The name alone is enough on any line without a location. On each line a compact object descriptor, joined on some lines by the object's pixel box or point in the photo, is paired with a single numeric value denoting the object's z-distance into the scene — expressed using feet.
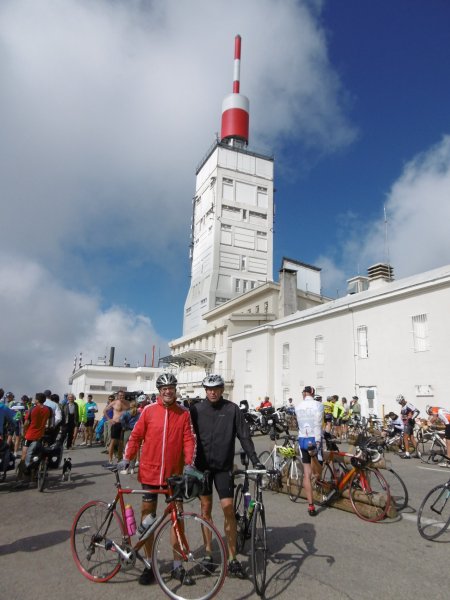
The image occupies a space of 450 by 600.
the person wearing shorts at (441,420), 35.37
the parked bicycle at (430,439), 45.09
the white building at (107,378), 202.39
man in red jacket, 15.03
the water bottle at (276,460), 29.08
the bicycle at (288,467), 26.99
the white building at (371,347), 73.87
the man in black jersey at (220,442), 15.39
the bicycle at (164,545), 13.20
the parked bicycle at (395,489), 23.02
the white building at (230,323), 146.92
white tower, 223.84
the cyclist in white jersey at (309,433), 23.63
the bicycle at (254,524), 13.56
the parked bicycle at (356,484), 21.71
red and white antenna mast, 277.03
